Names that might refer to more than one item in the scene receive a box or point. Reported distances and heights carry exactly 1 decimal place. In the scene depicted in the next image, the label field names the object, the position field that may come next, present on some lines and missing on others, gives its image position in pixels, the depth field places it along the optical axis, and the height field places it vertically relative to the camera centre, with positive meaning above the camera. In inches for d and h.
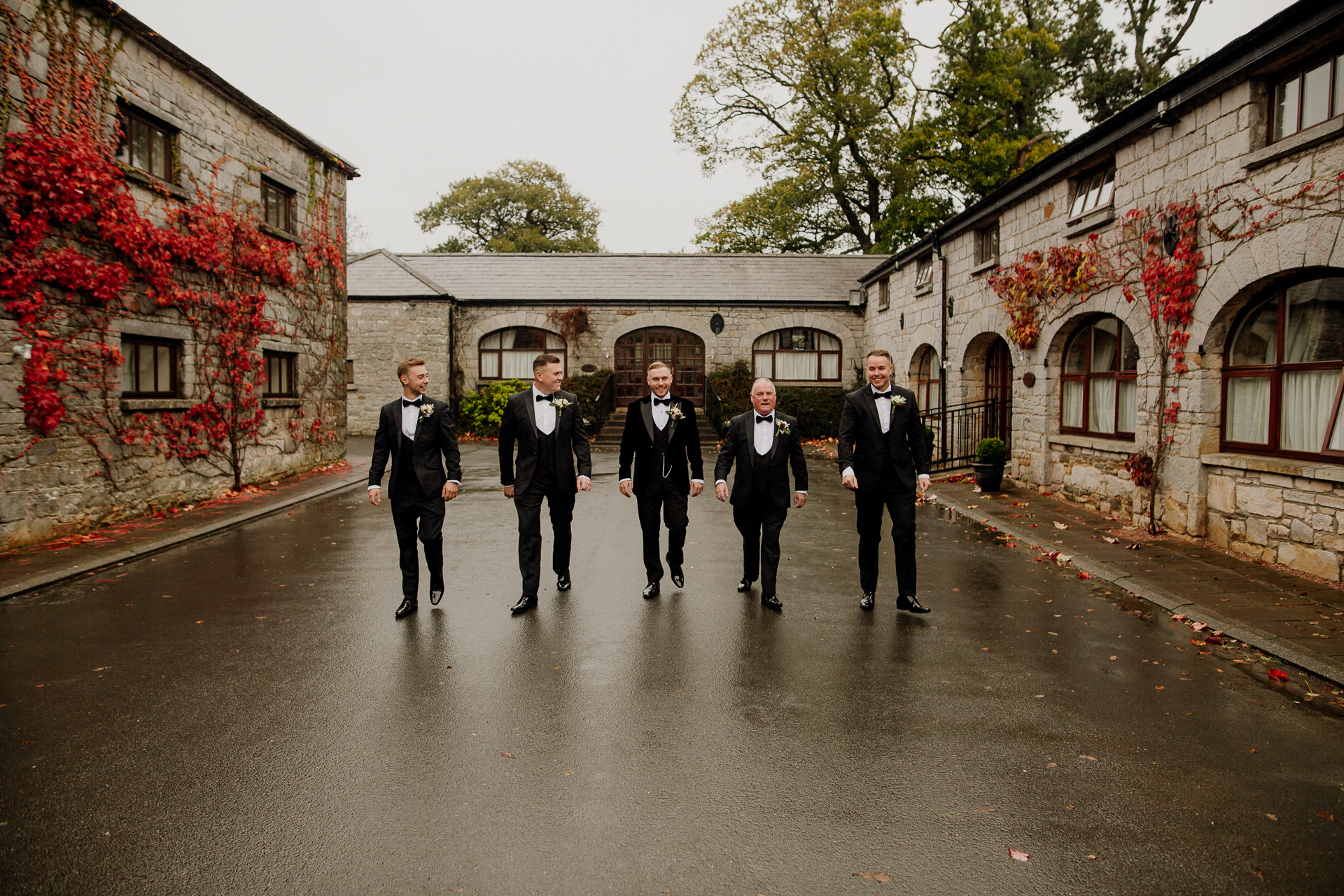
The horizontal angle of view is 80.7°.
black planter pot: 454.9 -38.8
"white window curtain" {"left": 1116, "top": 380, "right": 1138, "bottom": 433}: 370.6 +2.7
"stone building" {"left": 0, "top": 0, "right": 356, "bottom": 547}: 313.7 +48.2
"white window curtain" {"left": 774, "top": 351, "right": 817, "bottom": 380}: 919.0 +48.5
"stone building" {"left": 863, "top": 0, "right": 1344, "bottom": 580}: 252.4 +38.6
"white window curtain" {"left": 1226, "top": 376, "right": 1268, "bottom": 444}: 285.7 +0.0
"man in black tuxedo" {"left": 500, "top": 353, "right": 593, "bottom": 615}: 233.6 -13.0
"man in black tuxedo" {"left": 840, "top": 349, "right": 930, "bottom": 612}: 225.6 -15.7
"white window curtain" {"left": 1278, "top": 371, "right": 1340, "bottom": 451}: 259.4 +0.6
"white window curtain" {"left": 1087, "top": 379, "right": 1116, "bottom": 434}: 391.5 +1.7
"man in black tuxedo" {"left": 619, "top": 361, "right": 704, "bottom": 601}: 244.7 -15.8
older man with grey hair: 232.8 -19.1
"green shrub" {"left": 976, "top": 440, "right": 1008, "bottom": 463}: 453.1 -24.8
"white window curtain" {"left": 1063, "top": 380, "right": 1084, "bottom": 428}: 419.2 +2.5
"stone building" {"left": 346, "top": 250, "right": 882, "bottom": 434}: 895.1 +88.2
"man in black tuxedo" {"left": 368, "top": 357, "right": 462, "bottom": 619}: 226.4 -17.3
